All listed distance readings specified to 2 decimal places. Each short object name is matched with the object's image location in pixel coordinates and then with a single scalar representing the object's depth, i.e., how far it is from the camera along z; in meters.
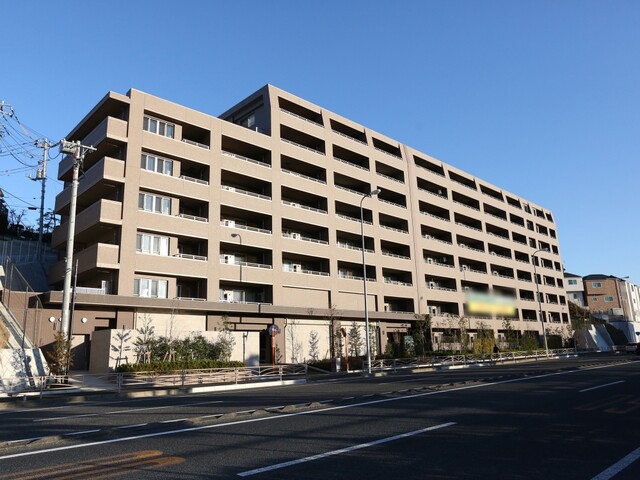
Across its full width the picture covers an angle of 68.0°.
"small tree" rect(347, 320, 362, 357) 41.94
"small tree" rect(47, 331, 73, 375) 23.27
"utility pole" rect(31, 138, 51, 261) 43.35
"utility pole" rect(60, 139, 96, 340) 23.44
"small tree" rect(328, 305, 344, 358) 38.81
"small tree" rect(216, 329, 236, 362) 32.16
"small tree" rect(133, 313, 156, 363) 29.33
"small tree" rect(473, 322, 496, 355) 49.16
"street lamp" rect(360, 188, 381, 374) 30.15
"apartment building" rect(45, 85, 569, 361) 32.47
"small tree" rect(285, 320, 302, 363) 38.75
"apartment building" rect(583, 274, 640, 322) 102.06
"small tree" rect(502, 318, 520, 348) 59.89
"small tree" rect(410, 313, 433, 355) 47.96
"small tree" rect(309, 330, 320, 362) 40.12
